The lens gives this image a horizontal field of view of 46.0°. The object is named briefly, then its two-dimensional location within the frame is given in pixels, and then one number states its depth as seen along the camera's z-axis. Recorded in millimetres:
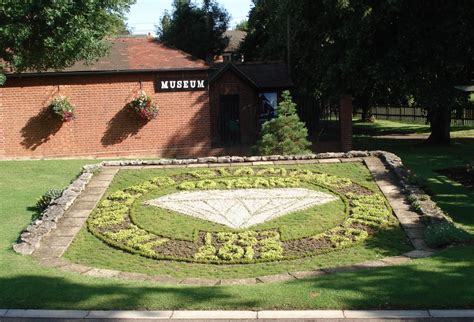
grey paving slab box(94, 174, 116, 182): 12719
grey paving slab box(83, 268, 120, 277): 7820
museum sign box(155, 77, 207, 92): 19594
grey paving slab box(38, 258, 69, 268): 8267
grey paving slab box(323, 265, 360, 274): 7660
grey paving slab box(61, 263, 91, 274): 7995
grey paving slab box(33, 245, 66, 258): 8766
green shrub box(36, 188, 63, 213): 11719
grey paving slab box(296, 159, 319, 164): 13742
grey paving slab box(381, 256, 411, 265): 7792
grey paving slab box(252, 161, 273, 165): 13859
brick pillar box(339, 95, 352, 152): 20750
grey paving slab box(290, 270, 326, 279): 7484
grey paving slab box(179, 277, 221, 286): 7392
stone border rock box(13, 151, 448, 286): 7758
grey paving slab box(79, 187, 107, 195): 11898
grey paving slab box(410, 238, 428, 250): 8673
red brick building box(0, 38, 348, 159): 18828
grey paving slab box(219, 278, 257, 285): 7371
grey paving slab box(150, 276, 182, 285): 7443
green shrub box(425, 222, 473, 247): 8336
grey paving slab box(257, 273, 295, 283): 7370
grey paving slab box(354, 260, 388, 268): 7801
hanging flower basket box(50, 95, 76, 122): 18469
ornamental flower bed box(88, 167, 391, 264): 8828
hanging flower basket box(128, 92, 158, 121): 19031
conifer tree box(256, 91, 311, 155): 15125
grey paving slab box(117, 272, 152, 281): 7660
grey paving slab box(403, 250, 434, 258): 8136
